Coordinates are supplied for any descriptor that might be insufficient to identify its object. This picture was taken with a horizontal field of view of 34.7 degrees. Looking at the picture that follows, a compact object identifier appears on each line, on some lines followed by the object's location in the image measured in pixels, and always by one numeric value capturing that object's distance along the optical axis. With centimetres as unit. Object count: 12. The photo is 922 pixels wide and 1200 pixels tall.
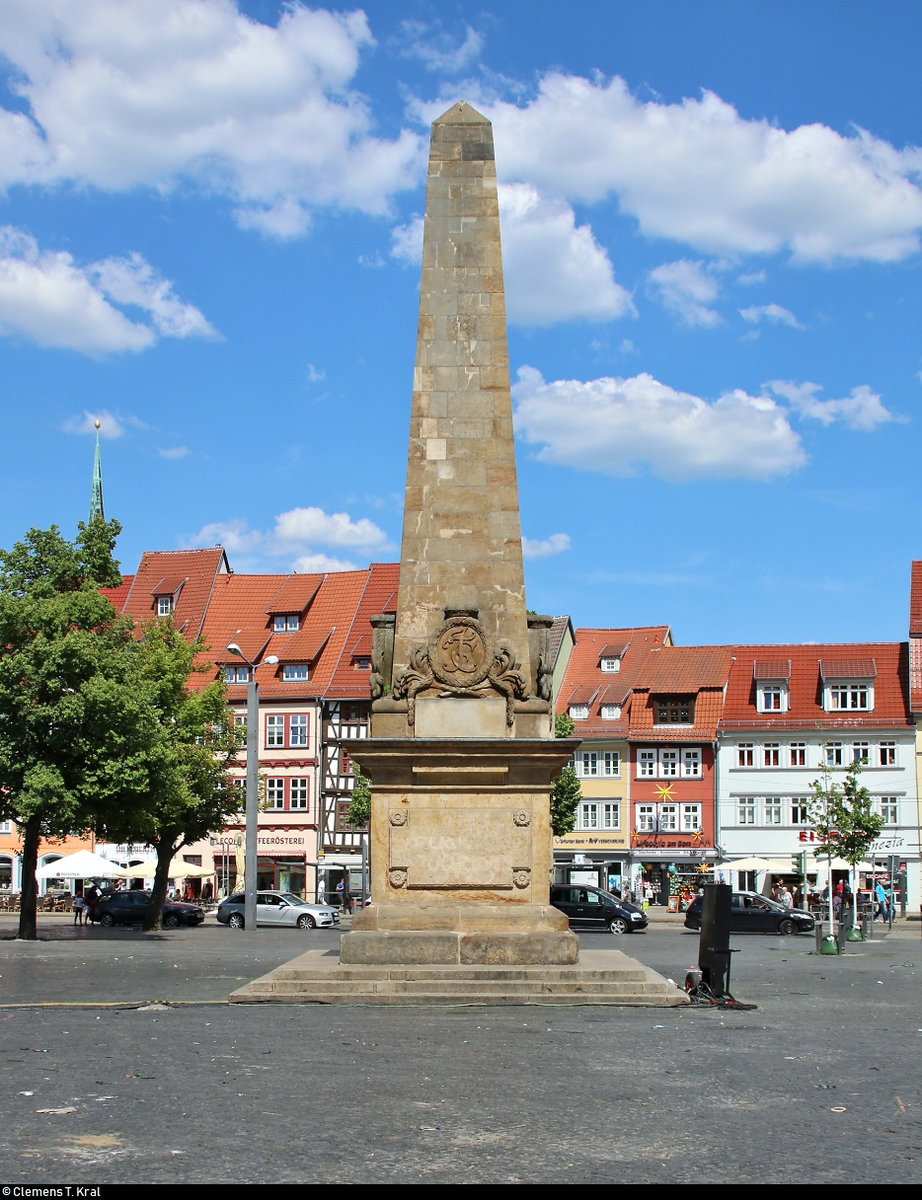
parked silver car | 4094
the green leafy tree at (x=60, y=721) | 3253
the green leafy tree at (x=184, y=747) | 3853
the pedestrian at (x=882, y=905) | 4916
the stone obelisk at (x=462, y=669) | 1502
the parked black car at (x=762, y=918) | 3984
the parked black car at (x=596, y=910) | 3847
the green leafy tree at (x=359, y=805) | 5088
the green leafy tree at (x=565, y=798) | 4925
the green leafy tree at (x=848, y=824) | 4609
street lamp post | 3731
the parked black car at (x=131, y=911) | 4488
